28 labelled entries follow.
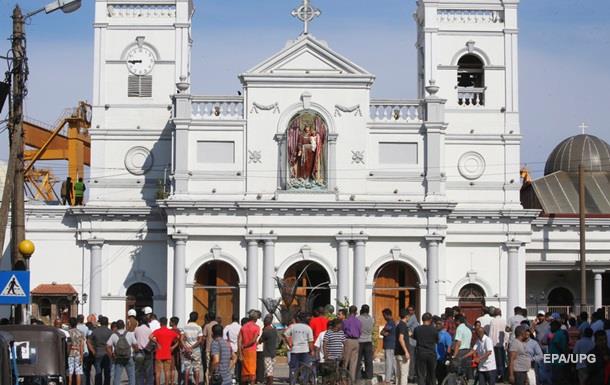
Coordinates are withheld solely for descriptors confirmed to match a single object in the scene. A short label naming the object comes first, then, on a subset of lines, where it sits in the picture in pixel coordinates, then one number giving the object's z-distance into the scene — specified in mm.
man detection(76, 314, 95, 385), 33438
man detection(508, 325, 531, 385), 29766
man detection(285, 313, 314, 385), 31844
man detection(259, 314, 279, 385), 32219
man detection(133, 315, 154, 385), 32062
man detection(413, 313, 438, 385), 30797
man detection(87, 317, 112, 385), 32812
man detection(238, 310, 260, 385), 31594
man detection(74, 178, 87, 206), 55406
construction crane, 62094
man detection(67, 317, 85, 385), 31766
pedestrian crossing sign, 28328
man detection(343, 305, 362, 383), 31709
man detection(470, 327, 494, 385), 30531
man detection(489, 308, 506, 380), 35188
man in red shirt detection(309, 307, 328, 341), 33750
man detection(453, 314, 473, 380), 30844
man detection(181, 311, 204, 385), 32500
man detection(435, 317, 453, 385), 31922
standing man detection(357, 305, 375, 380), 32312
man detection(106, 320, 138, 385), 31734
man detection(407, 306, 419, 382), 34219
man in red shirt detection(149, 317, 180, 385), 31859
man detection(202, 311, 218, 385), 32988
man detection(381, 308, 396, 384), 32594
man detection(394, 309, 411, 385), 31766
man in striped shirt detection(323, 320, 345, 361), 31312
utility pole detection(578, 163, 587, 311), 53312
